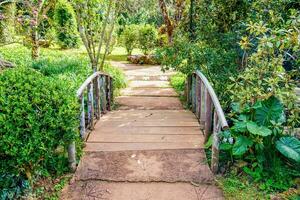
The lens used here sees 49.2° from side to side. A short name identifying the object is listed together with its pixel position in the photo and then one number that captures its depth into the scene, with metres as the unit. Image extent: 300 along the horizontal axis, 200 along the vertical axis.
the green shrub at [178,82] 8.81
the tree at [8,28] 11.30
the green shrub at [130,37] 14.48
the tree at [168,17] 10.70
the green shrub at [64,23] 16.56
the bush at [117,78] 8.84
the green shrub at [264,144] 3.51
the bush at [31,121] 2.74
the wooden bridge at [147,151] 3.46
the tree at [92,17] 6.10
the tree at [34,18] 7.52
